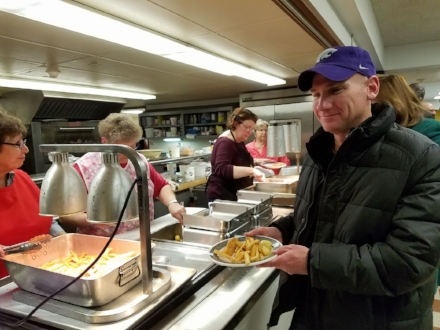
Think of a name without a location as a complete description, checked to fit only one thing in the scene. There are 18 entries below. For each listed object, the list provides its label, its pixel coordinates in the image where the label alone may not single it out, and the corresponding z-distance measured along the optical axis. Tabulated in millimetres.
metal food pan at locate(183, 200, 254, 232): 1750
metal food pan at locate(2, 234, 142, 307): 1006
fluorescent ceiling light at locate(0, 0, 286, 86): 1883
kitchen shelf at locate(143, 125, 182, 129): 8516
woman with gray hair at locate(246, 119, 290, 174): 3822
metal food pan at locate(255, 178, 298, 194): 2828
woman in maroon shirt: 2889
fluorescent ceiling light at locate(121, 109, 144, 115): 8734
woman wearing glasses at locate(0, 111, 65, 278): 1543
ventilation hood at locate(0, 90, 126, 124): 5301
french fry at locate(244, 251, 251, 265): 1201
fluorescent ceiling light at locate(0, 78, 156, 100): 4422
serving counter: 1014
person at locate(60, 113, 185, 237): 1919
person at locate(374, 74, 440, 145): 1618
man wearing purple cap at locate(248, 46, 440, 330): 939
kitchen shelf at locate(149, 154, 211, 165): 4479
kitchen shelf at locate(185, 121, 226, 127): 7809
